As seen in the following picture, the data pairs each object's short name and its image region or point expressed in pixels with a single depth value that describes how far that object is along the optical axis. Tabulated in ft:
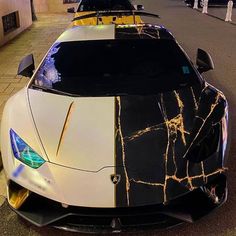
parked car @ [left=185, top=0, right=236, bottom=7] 55.27
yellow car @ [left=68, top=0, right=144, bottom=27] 21.03
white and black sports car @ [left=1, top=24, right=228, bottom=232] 5.62
